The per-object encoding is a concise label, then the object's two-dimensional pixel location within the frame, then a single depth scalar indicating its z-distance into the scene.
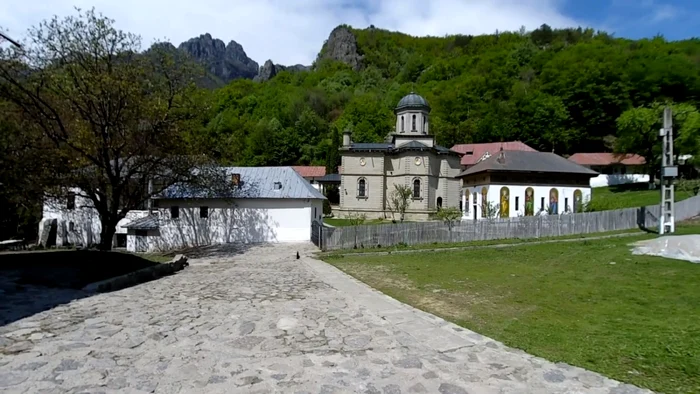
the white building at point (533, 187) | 35.34
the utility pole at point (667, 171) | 20.82
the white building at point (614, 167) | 59.44
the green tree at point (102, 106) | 17.70
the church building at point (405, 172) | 50.16
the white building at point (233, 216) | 28.94
